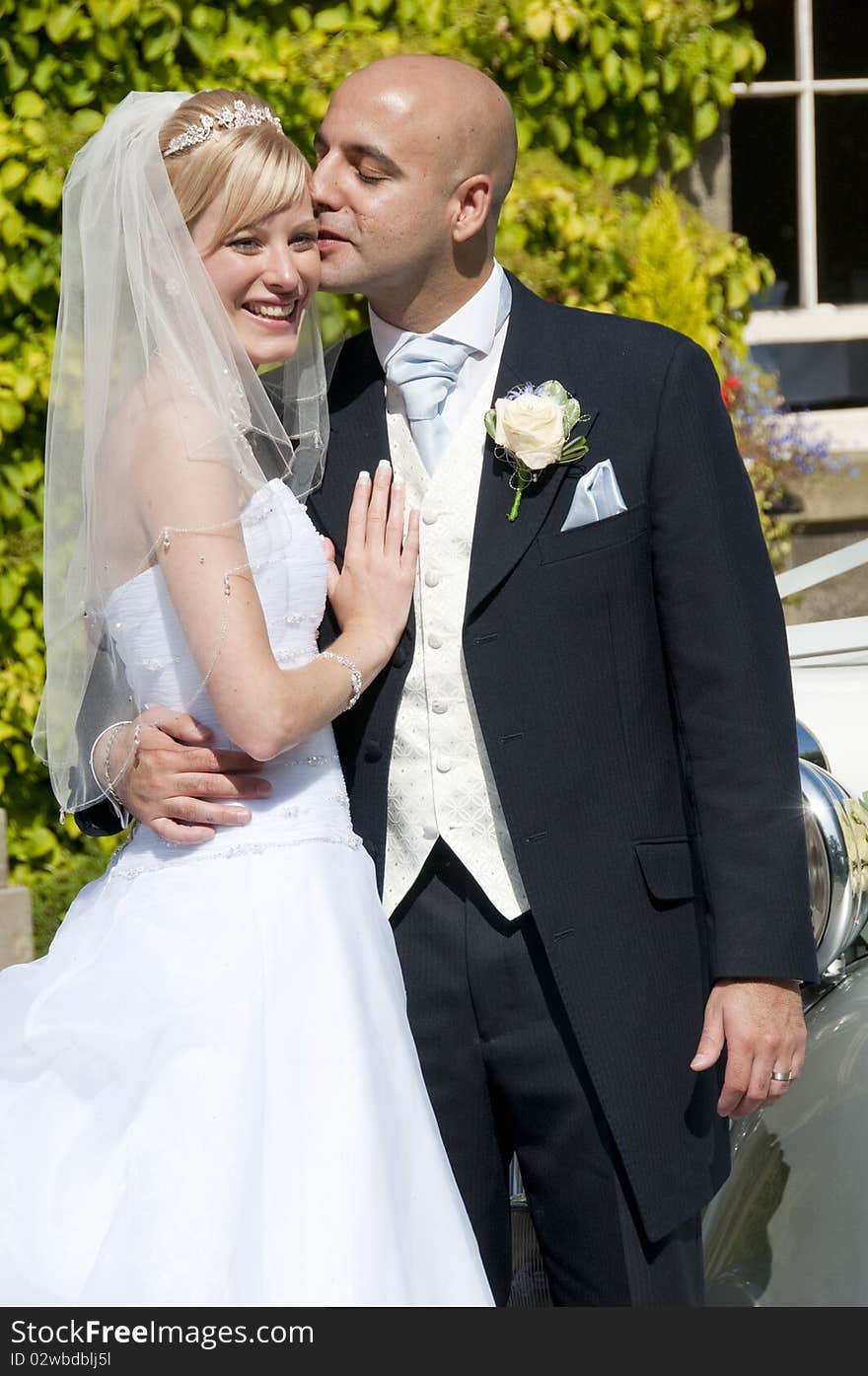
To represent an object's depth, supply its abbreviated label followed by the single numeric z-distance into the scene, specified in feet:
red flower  36.27
